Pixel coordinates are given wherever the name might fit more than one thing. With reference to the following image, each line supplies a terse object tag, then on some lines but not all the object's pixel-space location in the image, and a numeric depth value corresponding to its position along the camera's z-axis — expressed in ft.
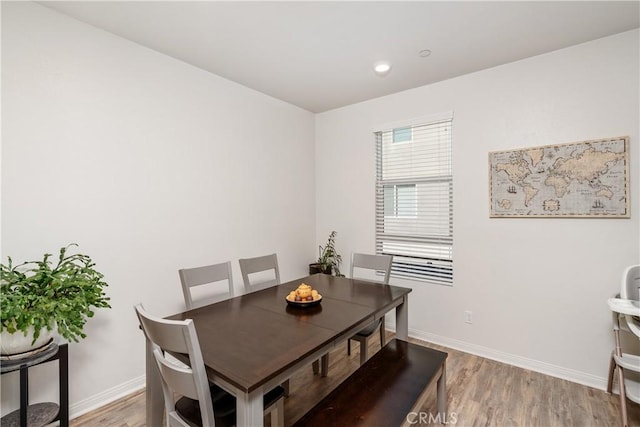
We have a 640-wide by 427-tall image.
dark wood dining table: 3.96
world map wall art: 7.61
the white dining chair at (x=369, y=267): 7.98
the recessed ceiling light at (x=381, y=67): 8.84
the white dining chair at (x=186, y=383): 3.88
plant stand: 5.31
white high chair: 6.10
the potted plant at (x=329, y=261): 12.60
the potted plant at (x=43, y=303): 4.85
